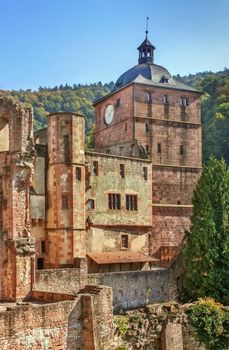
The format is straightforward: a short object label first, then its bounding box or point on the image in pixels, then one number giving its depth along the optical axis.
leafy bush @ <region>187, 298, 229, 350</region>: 26.83
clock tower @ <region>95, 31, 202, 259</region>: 40.75
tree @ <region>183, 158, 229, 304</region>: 30.20
